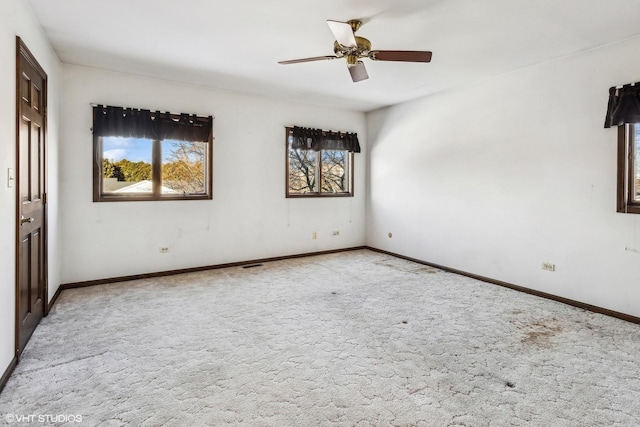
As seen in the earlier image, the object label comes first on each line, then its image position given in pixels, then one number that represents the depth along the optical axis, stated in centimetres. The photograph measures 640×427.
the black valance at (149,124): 421
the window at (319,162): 586
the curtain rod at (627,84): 312
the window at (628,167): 327
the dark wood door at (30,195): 245
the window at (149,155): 429
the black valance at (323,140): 582
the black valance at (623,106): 311
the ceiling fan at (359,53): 288
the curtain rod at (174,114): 418
